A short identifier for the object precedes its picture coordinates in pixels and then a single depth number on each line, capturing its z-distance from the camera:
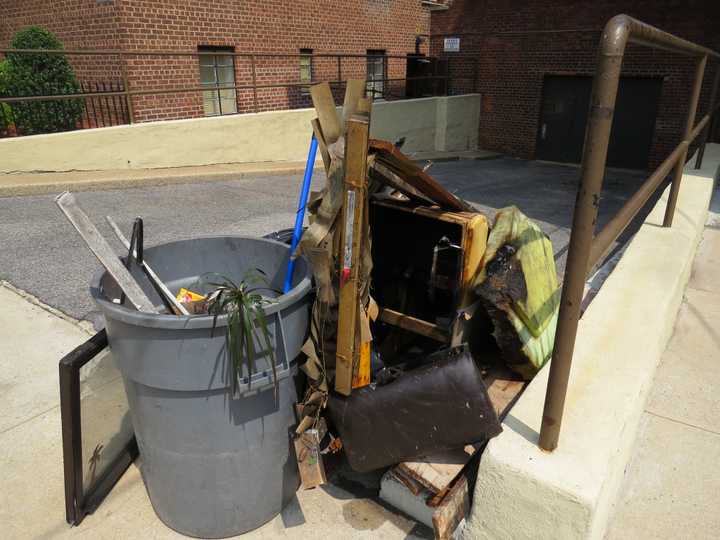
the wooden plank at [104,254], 2.03
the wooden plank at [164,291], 2.21
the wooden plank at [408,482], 2.16
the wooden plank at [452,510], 1.92
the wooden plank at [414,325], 2.52
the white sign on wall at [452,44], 15.66
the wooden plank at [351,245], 1.81
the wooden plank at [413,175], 2.02
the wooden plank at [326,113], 2.02
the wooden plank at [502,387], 2.47
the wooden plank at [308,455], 2.19
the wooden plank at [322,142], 2.08
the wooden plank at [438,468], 2.10
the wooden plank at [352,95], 1.96
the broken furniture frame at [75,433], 2.13
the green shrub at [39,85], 8.44
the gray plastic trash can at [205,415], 1.85
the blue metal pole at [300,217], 2.44
